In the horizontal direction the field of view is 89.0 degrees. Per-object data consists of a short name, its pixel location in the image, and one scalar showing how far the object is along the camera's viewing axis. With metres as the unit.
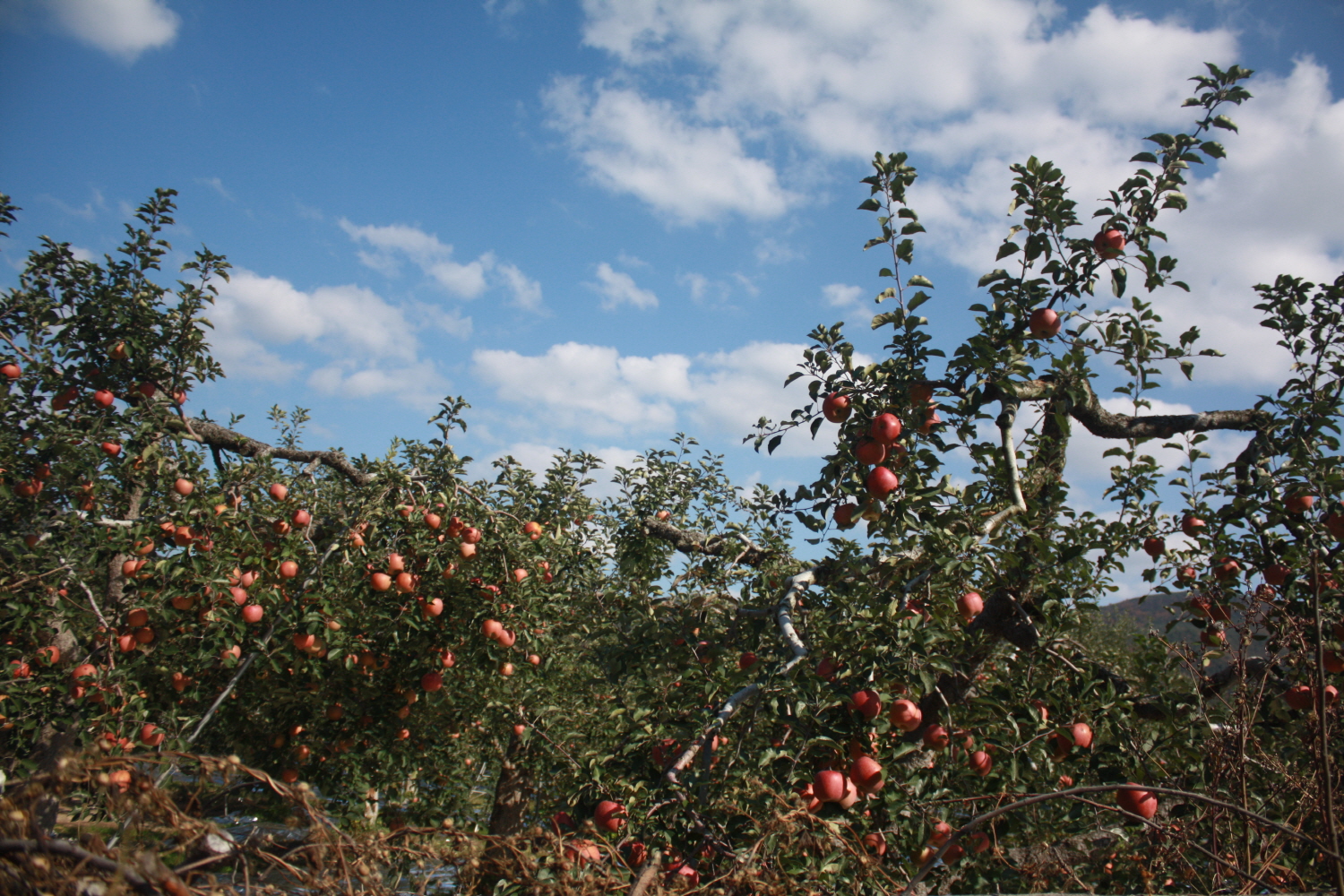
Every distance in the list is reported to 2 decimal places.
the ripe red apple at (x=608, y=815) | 2.21
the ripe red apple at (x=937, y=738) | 2.71
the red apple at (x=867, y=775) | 2.46
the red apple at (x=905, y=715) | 2.66
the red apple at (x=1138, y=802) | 2.70
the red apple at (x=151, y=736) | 3.60
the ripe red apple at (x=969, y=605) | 2.95
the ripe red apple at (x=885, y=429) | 2.85
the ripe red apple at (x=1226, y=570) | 3.71
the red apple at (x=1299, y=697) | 3.11
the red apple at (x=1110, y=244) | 3.00
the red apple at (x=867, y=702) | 2.52
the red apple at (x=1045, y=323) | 3.05
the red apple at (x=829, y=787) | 2.41
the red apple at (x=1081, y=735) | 2.79
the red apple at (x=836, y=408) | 3.16
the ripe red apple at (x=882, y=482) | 2.89
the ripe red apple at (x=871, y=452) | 2.90
